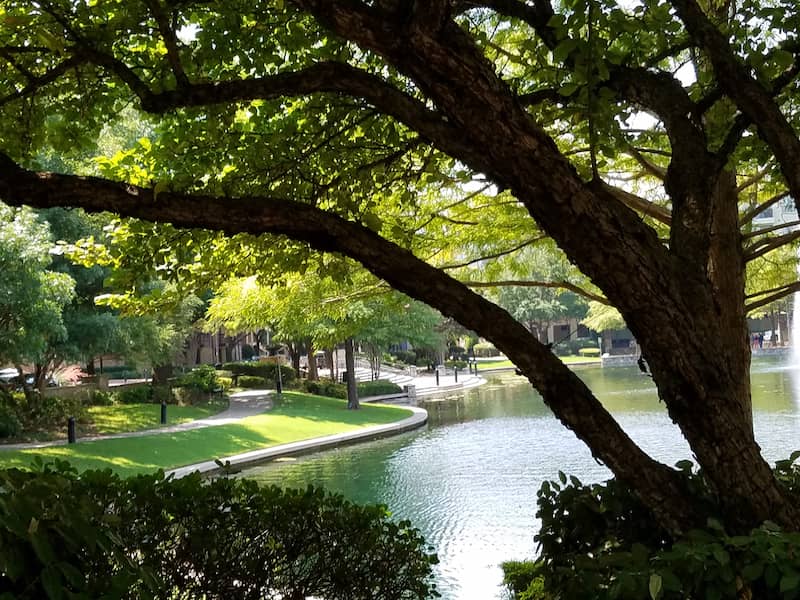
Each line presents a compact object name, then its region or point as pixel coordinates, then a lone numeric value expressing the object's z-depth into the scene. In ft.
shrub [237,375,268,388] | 111.75
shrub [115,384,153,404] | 83.92
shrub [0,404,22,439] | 59.77
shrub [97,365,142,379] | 134.82
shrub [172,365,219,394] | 89.35
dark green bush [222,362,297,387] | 112.71
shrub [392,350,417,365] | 174.63
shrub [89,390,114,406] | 79.77
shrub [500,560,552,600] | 16.00
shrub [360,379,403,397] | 101.85
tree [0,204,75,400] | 51.16
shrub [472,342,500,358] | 220.33
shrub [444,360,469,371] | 163.22
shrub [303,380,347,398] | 99.86
